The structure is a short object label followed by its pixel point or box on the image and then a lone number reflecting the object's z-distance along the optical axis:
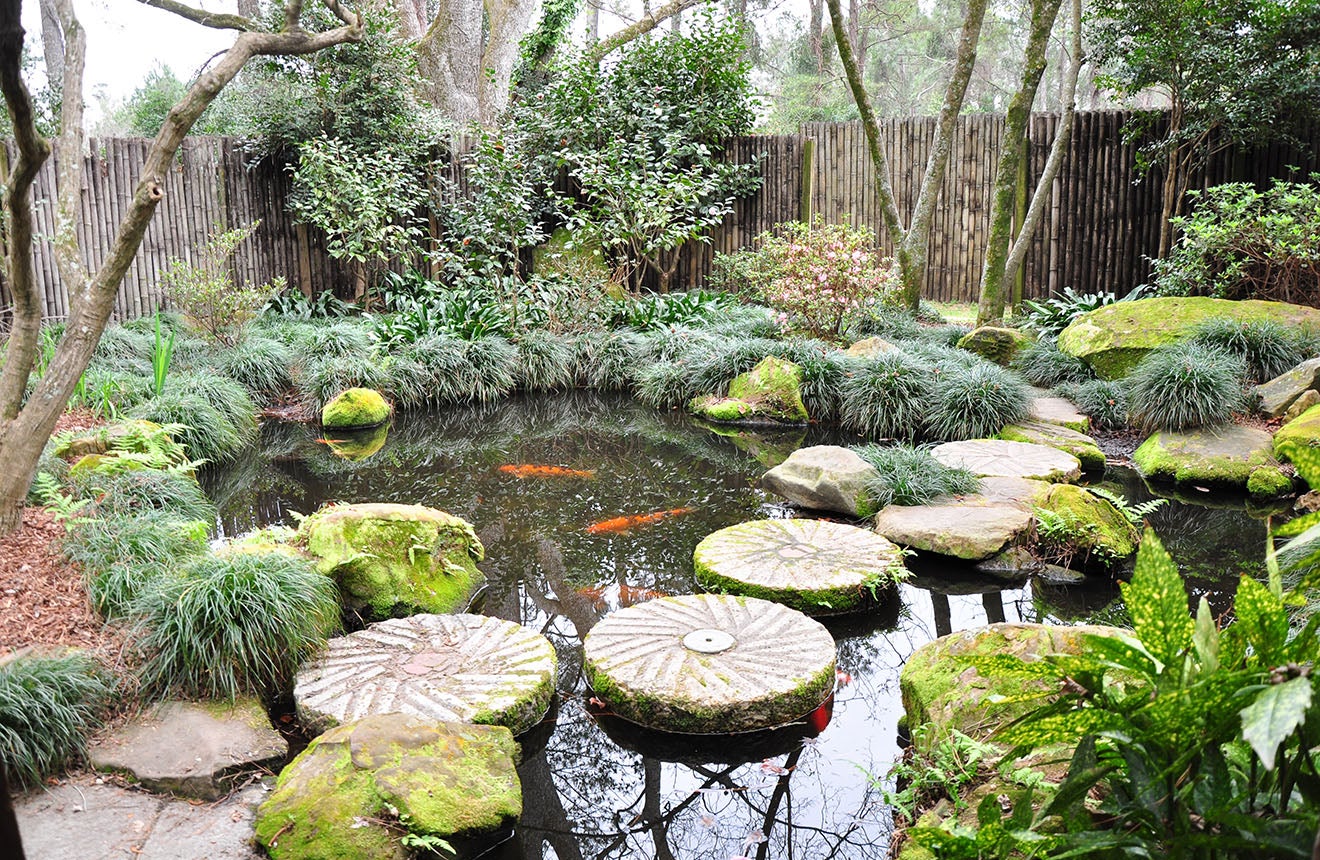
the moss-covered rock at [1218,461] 5.34
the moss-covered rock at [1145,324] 6.84
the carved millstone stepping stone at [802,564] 3.88
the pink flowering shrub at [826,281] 7.75
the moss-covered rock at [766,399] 7.29
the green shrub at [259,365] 7.68
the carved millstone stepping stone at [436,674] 2.96
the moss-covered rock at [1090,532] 4.30
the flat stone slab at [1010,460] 5.32
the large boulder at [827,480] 5.03
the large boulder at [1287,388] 5.87
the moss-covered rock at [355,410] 7.32
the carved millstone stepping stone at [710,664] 3.02
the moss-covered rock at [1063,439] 5.86
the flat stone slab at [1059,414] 6.40
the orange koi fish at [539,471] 5.95
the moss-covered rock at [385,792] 2.33
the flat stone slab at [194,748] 2.61
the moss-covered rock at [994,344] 7.67
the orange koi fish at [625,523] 4.92
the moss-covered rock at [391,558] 3.76
